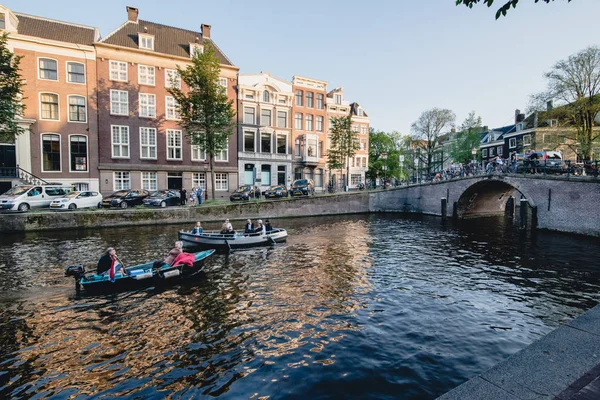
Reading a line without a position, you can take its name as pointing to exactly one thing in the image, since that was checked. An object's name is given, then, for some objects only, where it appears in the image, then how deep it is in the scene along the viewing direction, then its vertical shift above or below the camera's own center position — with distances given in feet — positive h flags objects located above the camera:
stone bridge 81.10 -4.05
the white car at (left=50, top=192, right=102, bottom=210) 89.04 -2.14
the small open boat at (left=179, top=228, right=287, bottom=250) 65.41 -9.73
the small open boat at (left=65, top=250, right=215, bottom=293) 40.06 -10.63
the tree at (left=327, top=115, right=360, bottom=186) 155.33 +22.63
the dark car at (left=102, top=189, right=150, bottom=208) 98.69 -1.73
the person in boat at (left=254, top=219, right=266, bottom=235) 70.03 -8.17
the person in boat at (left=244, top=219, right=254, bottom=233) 69.62 -7.88
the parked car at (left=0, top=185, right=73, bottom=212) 83.71 -0.59
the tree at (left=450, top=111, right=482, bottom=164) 193.88 +27.82
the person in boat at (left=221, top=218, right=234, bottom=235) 67.62 -7.71
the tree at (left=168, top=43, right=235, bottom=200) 105.29 +27.83
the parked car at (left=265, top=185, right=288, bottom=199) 124.77 -0.98
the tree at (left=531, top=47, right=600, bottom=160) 105.60 +29.23
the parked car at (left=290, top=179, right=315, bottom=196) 127.28 +0.70
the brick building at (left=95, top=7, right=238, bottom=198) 118.83 +29.60
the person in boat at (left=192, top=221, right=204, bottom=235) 66.95 -7.81
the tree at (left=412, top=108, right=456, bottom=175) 189.57 +36.64
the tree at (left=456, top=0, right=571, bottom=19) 17.65 +9.71
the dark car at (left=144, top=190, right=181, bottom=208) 100.48 -2.08
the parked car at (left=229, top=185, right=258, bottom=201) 116.57 -0.81
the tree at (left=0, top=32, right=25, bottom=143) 83.05 +26.50
